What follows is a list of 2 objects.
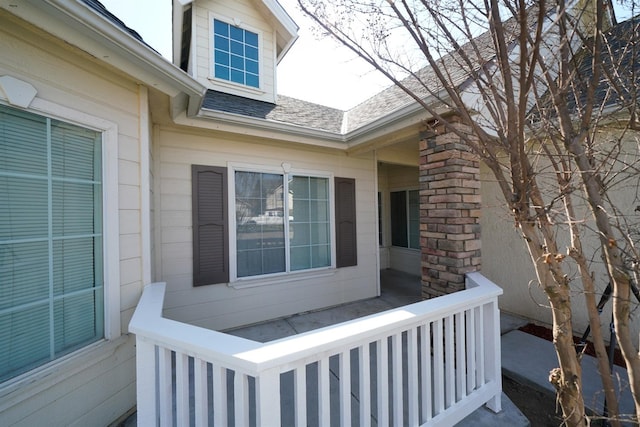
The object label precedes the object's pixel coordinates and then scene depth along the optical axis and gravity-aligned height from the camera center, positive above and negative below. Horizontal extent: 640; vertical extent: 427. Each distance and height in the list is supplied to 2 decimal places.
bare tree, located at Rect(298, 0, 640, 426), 1.41 +0.50
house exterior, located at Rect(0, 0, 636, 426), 1.64 +0.25
